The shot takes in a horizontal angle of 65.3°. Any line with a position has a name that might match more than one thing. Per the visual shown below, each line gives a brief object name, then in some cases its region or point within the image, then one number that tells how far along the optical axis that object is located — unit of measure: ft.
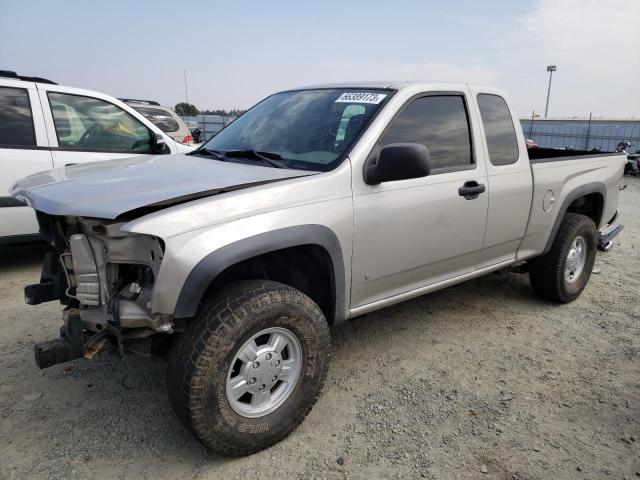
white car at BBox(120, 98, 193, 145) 29.84
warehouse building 65.76
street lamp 129.59
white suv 15.78
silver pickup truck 7.37
